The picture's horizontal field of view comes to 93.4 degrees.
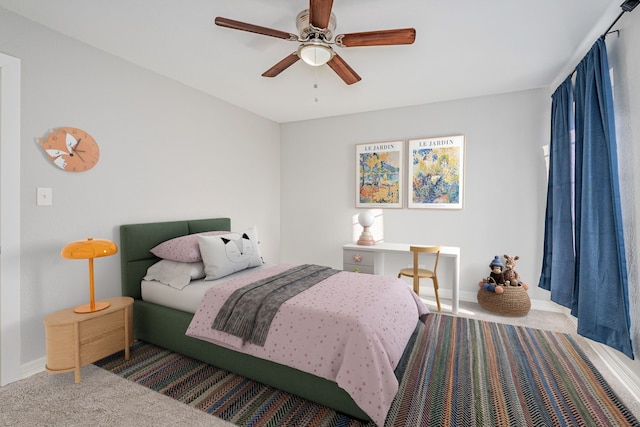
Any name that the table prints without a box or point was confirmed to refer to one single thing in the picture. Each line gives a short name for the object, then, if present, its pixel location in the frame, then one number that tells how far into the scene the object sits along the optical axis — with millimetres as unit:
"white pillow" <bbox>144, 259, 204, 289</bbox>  2631
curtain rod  1889
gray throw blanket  2062
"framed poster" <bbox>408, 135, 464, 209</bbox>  3926
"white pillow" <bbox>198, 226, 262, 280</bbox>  2734
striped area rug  1811
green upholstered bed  1874
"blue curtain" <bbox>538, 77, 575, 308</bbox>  2812
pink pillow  2748
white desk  3830
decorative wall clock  2359
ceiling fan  1836
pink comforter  1675
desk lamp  4082
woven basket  3334
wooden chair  3395
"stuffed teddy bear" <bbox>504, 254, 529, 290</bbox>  3463
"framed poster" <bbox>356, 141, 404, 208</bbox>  4266
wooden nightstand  2129
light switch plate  2303
